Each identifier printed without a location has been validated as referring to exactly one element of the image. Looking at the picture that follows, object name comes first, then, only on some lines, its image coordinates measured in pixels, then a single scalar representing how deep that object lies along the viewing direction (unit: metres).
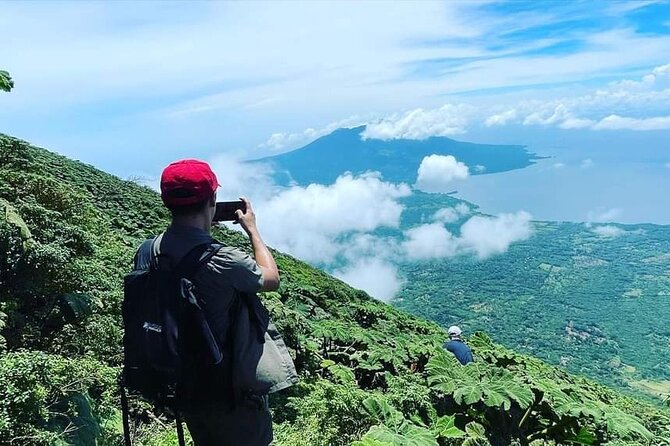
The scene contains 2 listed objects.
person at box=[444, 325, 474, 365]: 8.78
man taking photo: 2.72
